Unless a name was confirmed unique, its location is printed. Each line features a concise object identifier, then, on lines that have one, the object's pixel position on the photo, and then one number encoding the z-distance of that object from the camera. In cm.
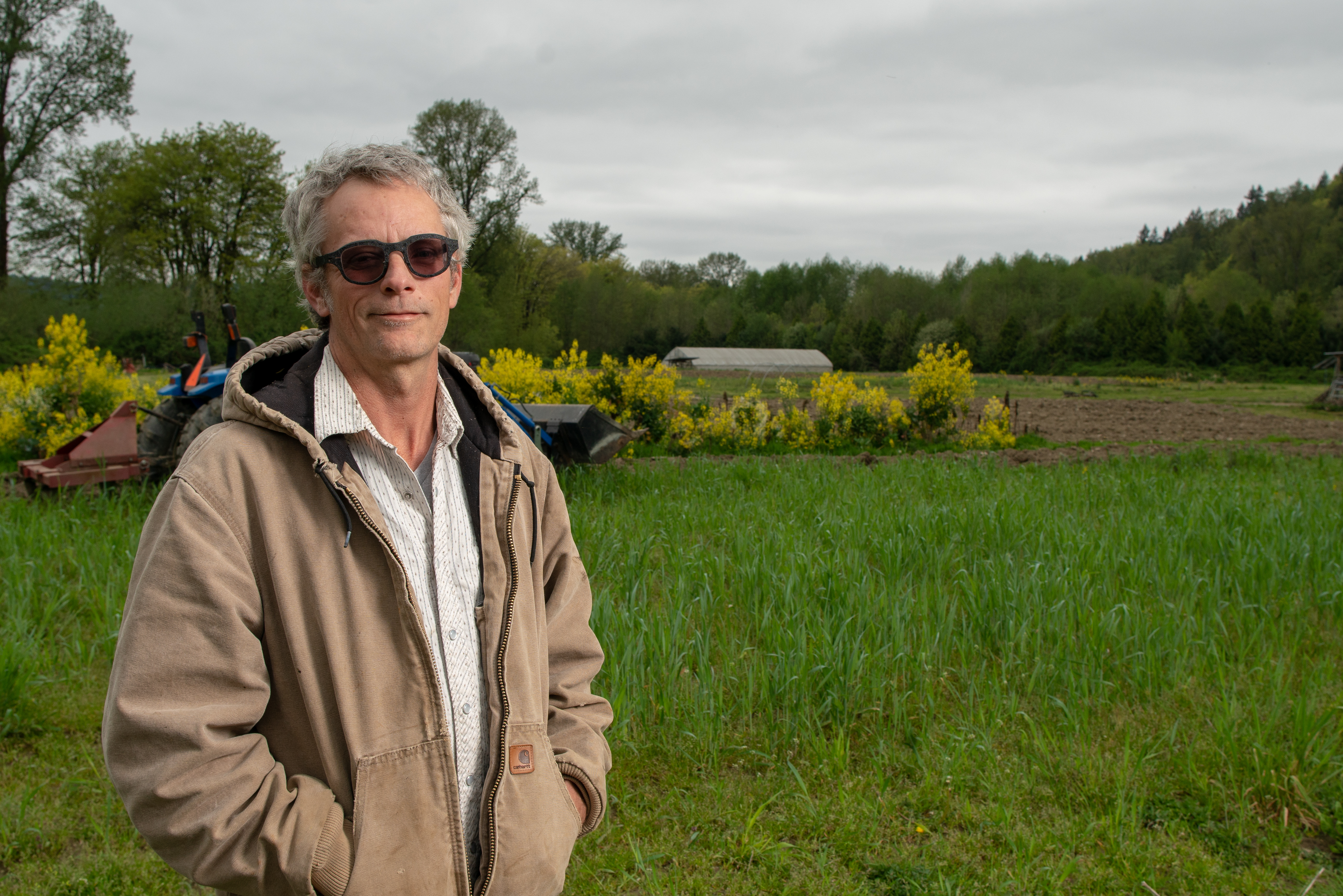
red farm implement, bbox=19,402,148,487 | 695
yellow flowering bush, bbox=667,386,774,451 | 1203
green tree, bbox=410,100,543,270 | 4075
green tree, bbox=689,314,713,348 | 7356
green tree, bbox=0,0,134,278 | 2745
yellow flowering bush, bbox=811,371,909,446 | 1300
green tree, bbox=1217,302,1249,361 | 4509
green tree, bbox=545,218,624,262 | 8188
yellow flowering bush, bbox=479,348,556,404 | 1123
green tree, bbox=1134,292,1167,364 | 4700
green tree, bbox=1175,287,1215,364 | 4603
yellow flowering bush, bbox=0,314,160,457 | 1056
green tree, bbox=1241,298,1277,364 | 4434
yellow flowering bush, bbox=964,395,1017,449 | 1316
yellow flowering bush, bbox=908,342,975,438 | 1316
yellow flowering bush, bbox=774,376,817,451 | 1277
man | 124
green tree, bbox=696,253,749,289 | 10094
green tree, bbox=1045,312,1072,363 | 5084
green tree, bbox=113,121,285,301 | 3309
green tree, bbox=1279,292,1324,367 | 4322
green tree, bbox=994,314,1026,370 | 5328
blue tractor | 702
